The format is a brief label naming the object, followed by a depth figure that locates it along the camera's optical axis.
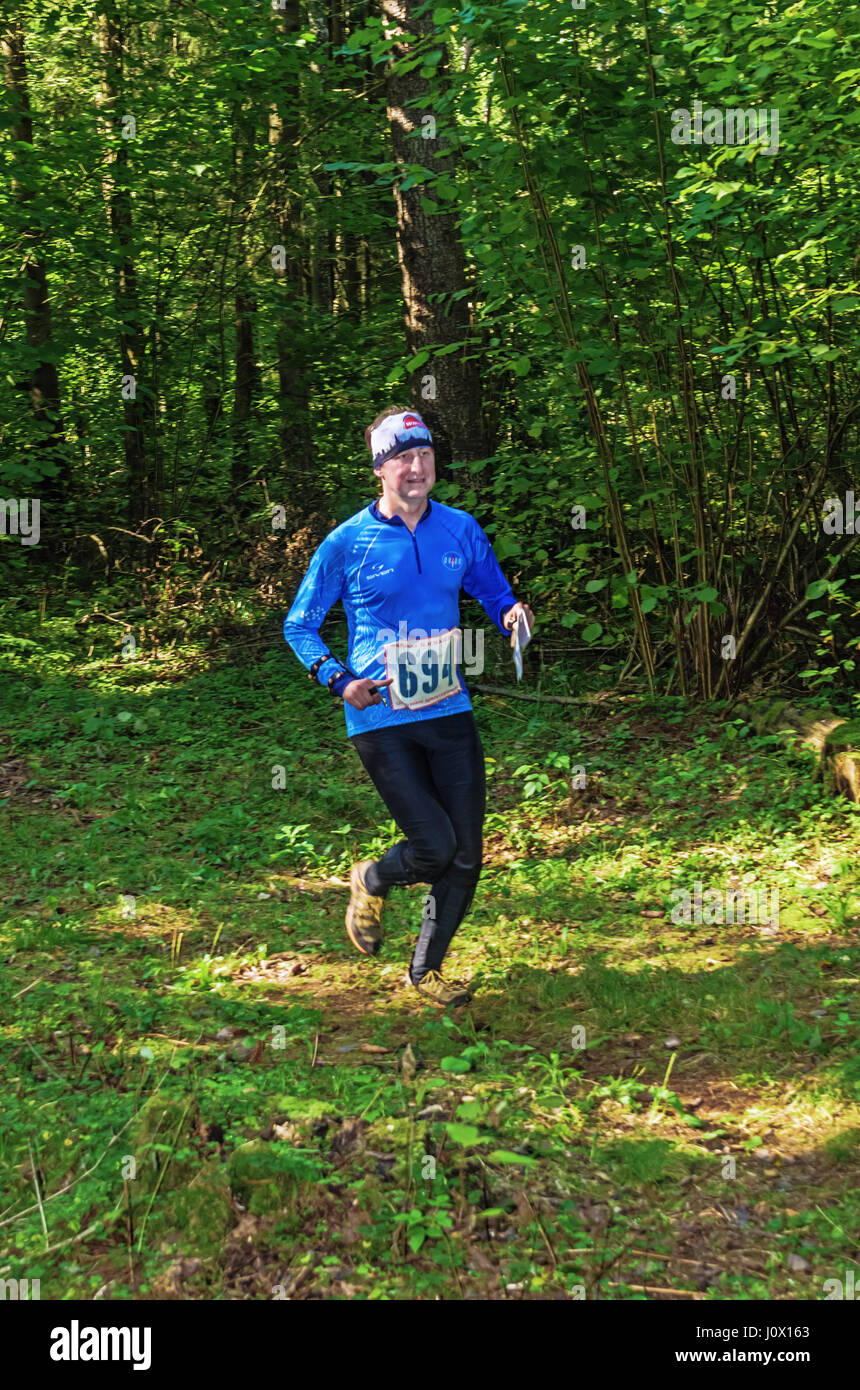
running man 4.51
